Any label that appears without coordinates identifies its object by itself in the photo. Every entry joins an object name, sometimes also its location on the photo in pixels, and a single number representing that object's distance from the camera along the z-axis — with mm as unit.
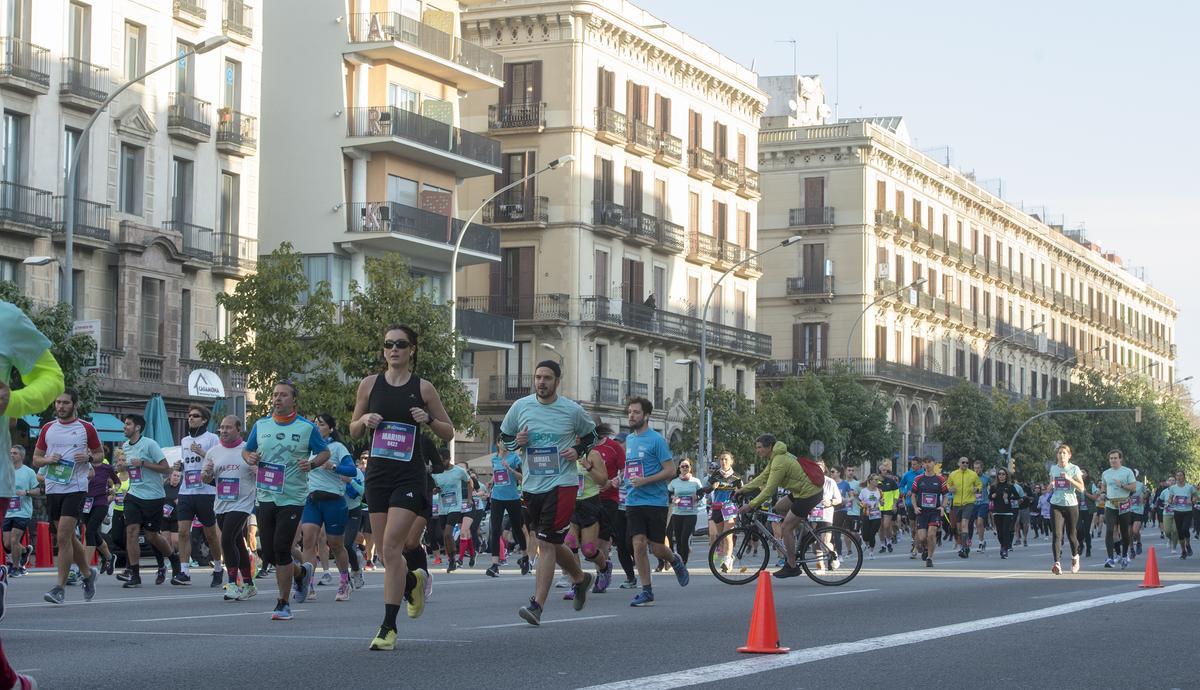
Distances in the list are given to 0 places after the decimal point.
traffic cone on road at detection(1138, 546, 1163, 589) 20562
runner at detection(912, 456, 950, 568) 29578
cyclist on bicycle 21031
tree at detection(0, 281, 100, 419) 32906
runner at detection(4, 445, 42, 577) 18969
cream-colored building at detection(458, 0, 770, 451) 57219
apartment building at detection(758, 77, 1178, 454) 76562
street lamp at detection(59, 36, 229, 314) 31078
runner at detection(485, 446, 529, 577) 23938
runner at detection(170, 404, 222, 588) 20047
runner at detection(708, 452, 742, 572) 29344
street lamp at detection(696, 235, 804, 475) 52812
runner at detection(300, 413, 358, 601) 17078
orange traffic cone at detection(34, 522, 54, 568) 26781
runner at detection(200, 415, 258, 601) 17484
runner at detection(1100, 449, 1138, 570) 27359
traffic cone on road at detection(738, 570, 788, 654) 11297
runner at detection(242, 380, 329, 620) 14539
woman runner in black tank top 11516
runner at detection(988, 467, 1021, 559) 34250
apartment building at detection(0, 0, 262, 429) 38344
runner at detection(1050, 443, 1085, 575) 25328
